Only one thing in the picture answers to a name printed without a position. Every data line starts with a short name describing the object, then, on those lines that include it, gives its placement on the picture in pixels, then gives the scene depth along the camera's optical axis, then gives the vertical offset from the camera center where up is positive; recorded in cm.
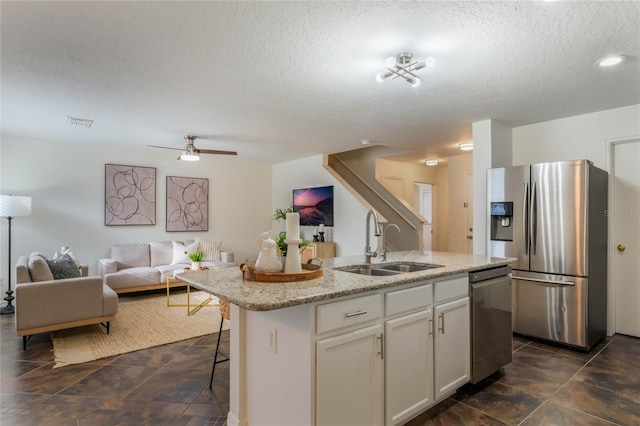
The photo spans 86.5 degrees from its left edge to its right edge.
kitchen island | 160 -70
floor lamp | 429 +10
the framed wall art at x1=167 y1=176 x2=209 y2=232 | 637 +24
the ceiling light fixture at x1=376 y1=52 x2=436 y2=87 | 234 +108
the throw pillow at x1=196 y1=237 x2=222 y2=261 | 625 -58
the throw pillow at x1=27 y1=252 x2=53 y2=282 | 352 -57
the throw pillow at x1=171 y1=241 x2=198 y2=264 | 600 -61
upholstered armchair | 330 -88
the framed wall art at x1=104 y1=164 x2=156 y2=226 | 572 +37
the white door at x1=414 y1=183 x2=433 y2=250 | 828 +29
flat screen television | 633 +24
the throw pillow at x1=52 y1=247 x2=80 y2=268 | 415 -48
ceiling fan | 468 +89
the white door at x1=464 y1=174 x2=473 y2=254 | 613 +14
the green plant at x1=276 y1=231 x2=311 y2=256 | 214 -17
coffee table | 451 -125
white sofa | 520 -79
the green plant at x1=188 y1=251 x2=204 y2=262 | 488 -58
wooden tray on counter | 188 -33
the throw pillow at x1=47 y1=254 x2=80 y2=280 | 386 -60
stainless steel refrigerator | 326 -27
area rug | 328 -129
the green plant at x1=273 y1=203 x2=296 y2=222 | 703 +10
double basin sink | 253 -39
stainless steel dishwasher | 251 -80
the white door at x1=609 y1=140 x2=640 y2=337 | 362 -18
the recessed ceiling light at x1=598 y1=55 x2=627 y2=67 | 241 +114
